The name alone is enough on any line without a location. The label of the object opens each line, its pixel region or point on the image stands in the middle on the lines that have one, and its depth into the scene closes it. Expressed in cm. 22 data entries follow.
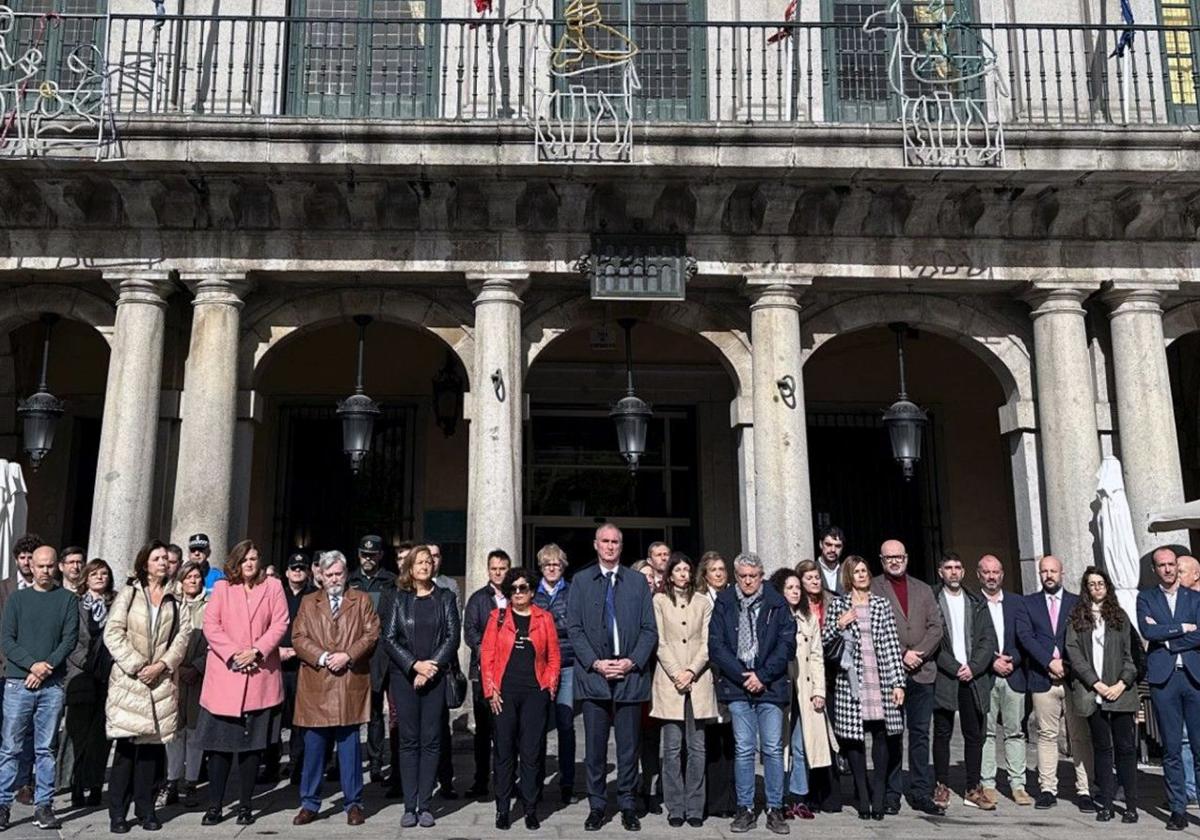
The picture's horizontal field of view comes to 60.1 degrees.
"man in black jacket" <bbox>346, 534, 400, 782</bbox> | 692
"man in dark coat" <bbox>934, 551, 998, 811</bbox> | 699
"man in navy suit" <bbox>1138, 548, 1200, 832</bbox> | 674
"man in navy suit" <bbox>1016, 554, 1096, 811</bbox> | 704
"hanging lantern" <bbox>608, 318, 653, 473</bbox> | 1059
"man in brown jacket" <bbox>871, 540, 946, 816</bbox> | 677
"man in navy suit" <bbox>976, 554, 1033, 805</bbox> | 709
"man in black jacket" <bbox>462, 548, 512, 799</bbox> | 680
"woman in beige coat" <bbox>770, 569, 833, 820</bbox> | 655
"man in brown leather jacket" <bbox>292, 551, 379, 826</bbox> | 632
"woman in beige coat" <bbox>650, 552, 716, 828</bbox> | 645
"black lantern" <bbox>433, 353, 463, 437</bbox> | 1255
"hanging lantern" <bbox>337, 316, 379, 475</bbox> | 1040
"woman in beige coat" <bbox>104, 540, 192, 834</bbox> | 609
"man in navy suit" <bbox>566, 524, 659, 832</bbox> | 640
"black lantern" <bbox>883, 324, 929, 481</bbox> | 1059
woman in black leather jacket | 634
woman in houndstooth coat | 661
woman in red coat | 630
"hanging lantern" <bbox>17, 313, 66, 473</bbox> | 1036
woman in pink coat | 630
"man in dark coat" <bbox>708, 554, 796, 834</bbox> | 630
